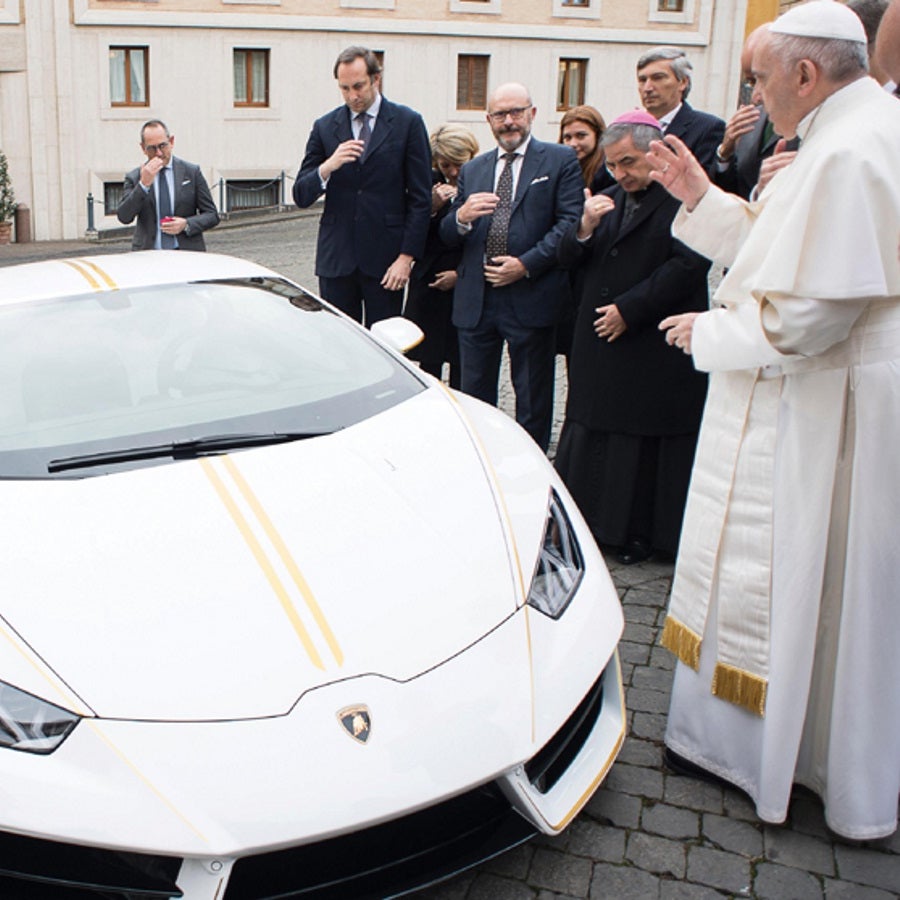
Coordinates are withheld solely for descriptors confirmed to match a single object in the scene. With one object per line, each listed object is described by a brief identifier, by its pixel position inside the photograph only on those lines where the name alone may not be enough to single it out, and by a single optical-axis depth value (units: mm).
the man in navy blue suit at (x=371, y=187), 6102
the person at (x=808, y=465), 2477
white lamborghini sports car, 2121
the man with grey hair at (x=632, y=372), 4508
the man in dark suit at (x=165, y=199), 7691
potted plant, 23234
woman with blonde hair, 6258
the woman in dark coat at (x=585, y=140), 5891
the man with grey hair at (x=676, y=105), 5395
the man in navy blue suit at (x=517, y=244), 5359
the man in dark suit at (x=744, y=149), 4926
